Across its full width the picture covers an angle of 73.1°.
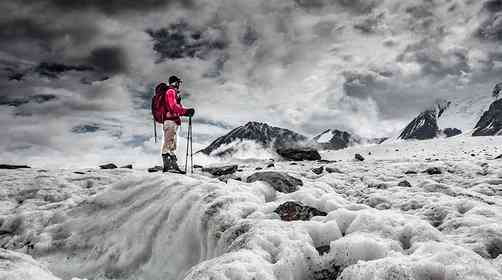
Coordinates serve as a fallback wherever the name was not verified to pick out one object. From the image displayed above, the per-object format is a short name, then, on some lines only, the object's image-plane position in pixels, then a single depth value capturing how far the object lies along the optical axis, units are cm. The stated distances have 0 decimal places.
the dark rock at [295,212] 531
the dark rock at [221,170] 1438
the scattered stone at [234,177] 1033
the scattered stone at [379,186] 975
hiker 1204
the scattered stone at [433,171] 1268
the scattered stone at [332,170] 1405
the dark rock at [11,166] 1614
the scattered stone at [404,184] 933
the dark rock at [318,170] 1349
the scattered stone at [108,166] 1707
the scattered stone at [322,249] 413
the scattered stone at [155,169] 1622
